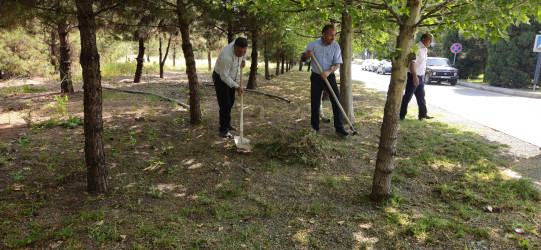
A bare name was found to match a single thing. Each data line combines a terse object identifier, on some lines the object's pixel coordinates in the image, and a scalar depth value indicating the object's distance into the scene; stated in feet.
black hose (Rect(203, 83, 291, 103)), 29.89
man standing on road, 21.03
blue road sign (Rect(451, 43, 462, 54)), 67.51
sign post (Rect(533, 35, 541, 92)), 46.37
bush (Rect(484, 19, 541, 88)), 54.90
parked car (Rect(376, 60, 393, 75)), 90.70
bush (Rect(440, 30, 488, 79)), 71.46
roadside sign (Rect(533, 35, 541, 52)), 46.29
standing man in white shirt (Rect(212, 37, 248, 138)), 16.62
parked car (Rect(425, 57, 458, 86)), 59.16
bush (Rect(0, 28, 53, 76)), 41.65
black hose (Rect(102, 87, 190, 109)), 24.41
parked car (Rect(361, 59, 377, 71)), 110.67
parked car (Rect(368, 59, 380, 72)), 104.67
